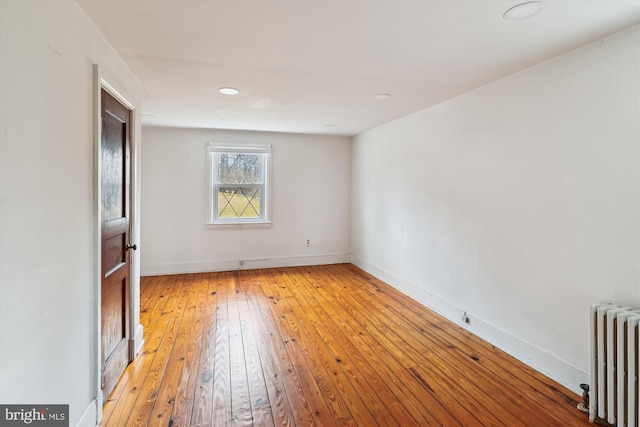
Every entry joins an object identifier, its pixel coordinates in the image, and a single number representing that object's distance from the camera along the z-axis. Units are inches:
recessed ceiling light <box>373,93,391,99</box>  123.6
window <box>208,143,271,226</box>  206.4
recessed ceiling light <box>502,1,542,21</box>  62.6
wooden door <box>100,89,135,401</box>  79.2
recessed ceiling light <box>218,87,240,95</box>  115.3
